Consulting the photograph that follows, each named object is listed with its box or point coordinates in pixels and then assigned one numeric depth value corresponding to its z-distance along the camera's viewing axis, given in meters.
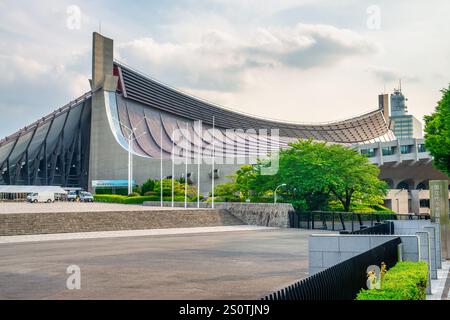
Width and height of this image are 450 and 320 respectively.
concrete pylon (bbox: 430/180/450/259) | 22.59
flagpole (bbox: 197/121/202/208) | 72.78
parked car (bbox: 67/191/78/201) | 68.54
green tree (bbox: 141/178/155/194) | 64.94
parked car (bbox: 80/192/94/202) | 64.28
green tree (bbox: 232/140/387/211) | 44.34
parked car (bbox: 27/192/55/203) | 58.19
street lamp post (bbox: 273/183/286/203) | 43.68
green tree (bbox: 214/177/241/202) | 53.50
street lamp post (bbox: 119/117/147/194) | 68.81
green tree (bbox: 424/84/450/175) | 28.58
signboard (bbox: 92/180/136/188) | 72.79
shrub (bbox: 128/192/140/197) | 64.62
